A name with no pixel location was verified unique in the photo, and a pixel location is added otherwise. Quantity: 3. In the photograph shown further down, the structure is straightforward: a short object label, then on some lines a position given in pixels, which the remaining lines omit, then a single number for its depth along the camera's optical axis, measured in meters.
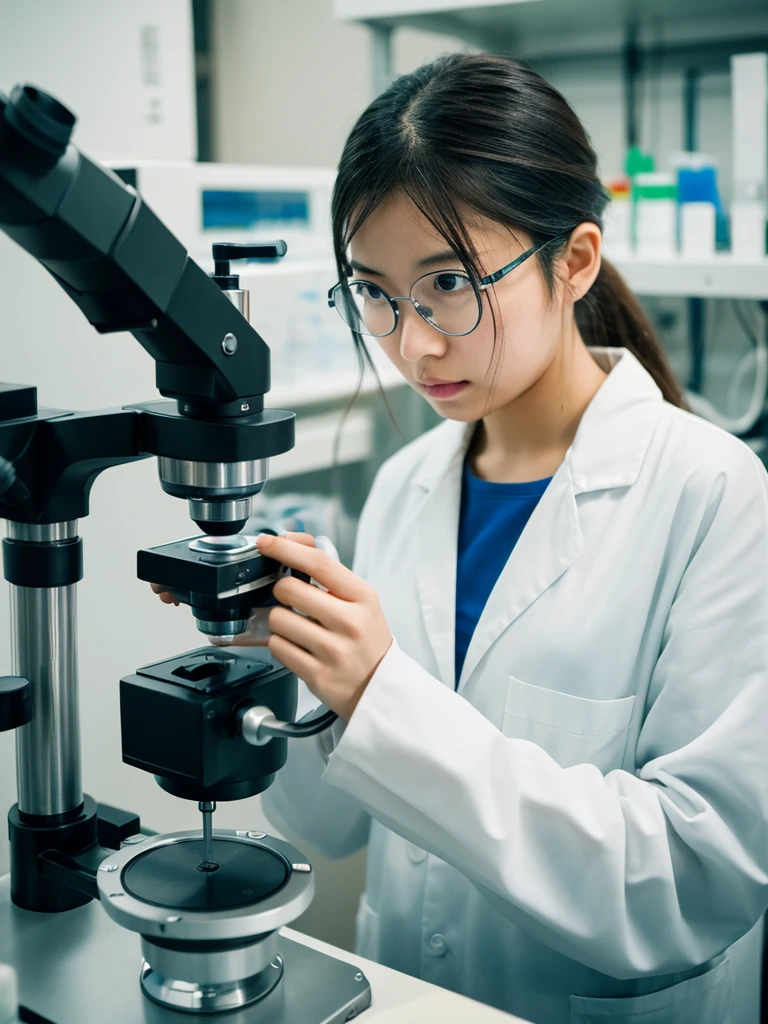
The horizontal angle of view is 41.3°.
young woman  0.83
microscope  0.62
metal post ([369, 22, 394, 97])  1.79
